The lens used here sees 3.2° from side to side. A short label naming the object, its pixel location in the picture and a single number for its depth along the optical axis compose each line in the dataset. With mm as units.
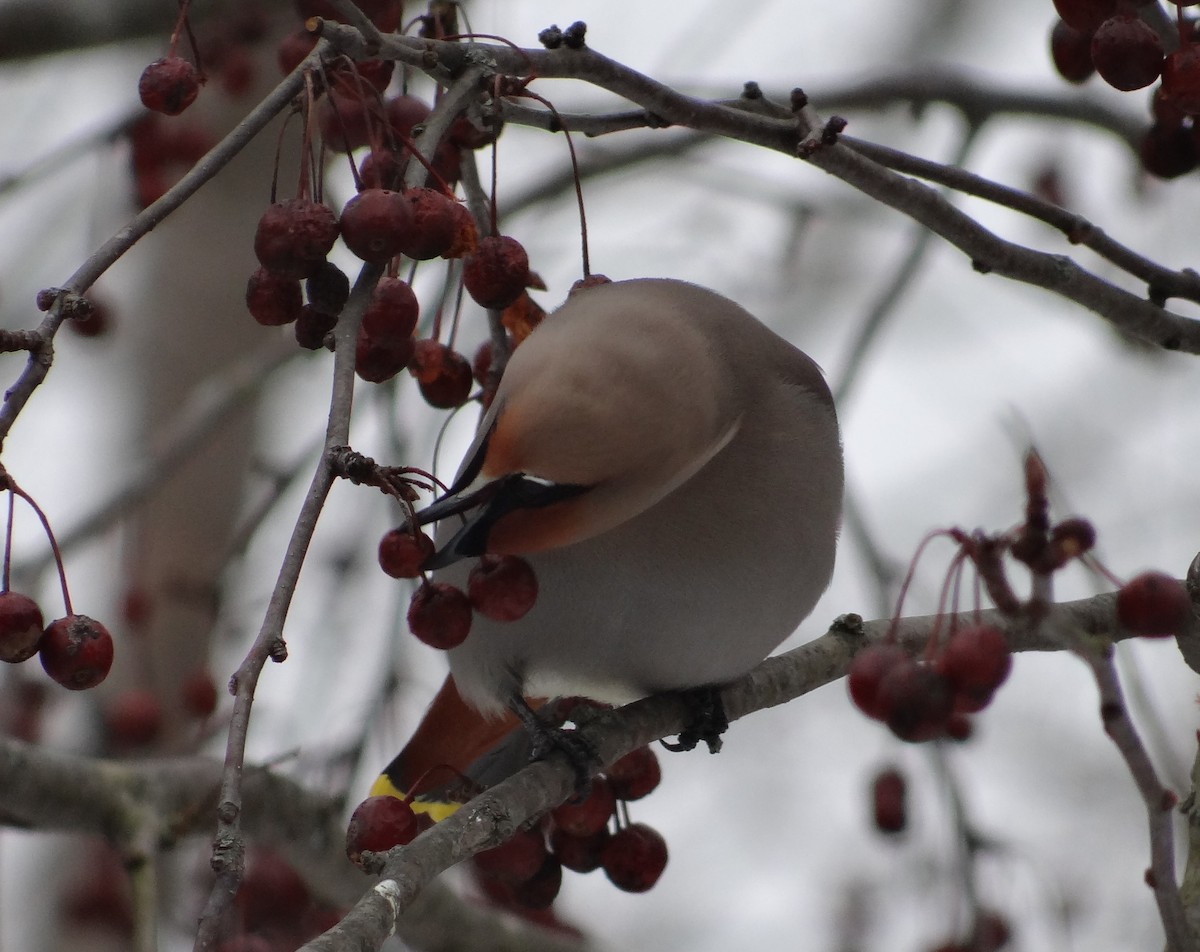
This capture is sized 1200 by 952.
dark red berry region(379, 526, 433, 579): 3703
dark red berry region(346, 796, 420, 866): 3762
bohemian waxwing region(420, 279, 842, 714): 3752
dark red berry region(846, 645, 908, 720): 3700
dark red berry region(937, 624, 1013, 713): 3690
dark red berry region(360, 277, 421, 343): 3706
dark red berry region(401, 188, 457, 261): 3697
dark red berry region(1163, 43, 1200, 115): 3745
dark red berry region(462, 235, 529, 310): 3738
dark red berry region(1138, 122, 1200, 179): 3786
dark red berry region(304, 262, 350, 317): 3707
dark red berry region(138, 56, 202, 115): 3727
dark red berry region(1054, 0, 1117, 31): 3750
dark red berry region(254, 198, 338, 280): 3694
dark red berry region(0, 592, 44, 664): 3681
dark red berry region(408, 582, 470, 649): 3723
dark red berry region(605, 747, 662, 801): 3825
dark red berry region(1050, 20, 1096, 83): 3786
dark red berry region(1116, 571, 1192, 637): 3697
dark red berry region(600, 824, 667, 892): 3822
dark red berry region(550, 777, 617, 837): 3814
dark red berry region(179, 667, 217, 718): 3935
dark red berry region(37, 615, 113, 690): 3685
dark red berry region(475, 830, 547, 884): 3805
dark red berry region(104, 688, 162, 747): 3956
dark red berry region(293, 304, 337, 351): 3720
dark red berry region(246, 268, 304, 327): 3717
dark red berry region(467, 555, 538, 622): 3726
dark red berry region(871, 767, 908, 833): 3917
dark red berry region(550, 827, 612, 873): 3824
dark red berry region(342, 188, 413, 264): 3688
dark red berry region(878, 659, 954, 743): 3691
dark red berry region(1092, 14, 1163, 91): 3743
